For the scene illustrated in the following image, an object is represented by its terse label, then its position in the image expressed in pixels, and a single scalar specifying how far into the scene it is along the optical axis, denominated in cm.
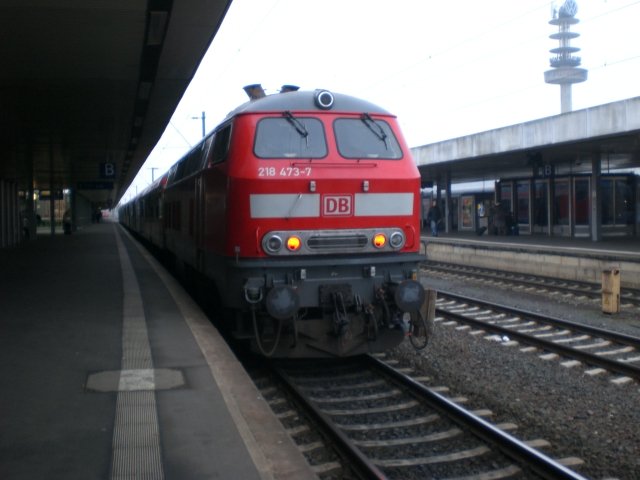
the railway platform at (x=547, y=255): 1773
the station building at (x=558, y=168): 2130
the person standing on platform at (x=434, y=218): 3312
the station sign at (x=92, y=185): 4100
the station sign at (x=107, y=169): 2953
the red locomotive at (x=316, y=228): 799
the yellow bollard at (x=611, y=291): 1308
